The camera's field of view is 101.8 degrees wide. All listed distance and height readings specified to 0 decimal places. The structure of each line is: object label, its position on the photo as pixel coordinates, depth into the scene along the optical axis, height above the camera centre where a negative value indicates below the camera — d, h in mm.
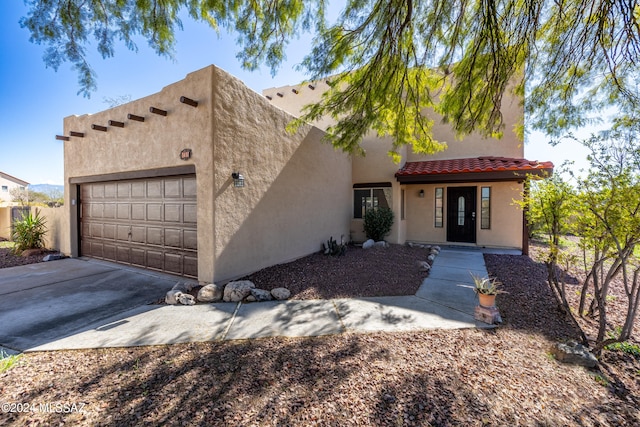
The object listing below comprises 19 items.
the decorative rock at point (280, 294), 4844 -1668
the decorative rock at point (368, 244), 9461 -1439
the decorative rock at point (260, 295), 4750 -1664
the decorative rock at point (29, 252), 8184 -1533
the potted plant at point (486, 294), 3904 -1353
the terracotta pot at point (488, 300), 3900 -1436
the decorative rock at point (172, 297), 4535 -1623
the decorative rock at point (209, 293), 4630 -1600
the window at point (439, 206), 10742 -49
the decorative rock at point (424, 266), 6785 -1622
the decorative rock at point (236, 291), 4723 -1589
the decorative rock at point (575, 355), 2924 -1721
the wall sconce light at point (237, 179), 5426 +536
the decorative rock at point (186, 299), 4508 -1655
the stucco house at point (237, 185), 5254 +576
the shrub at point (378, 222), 9766 -661
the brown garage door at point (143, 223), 5750 -465
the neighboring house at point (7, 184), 31438 +2678
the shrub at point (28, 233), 8508 -950
